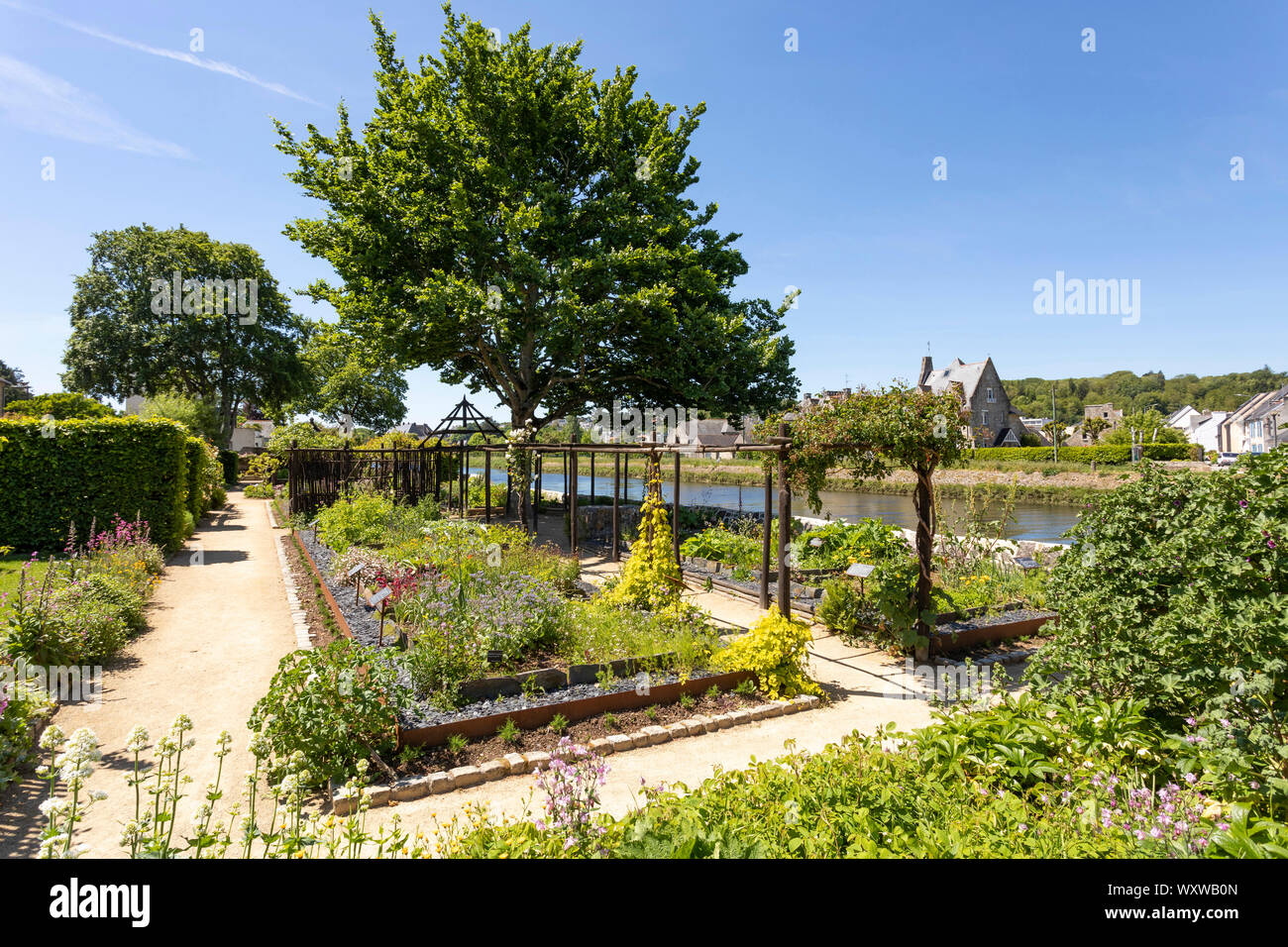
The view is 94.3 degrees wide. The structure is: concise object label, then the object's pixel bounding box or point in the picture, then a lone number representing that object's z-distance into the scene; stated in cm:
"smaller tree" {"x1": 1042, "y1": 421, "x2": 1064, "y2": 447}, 4112
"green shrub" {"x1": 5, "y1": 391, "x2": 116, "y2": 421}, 1709
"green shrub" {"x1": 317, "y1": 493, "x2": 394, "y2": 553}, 1173
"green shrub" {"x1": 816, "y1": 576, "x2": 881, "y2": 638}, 781
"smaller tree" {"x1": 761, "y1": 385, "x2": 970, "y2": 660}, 645
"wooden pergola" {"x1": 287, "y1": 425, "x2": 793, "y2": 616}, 1495
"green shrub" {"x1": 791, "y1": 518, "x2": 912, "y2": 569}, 845
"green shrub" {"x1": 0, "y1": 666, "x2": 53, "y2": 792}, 413
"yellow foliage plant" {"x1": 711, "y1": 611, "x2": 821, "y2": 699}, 579
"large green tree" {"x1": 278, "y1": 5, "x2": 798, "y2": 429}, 1391
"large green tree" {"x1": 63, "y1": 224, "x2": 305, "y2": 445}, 3147
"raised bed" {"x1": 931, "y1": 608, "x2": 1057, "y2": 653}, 716
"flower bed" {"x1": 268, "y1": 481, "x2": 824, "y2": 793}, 468
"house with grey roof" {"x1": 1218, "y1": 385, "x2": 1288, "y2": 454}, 4275
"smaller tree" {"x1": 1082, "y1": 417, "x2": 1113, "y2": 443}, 4694
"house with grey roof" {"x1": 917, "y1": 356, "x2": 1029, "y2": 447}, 4859
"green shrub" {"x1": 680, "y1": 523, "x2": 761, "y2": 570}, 1087
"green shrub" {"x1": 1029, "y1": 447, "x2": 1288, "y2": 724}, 308
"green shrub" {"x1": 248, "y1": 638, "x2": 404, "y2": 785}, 404
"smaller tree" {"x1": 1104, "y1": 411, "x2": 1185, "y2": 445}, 4194
